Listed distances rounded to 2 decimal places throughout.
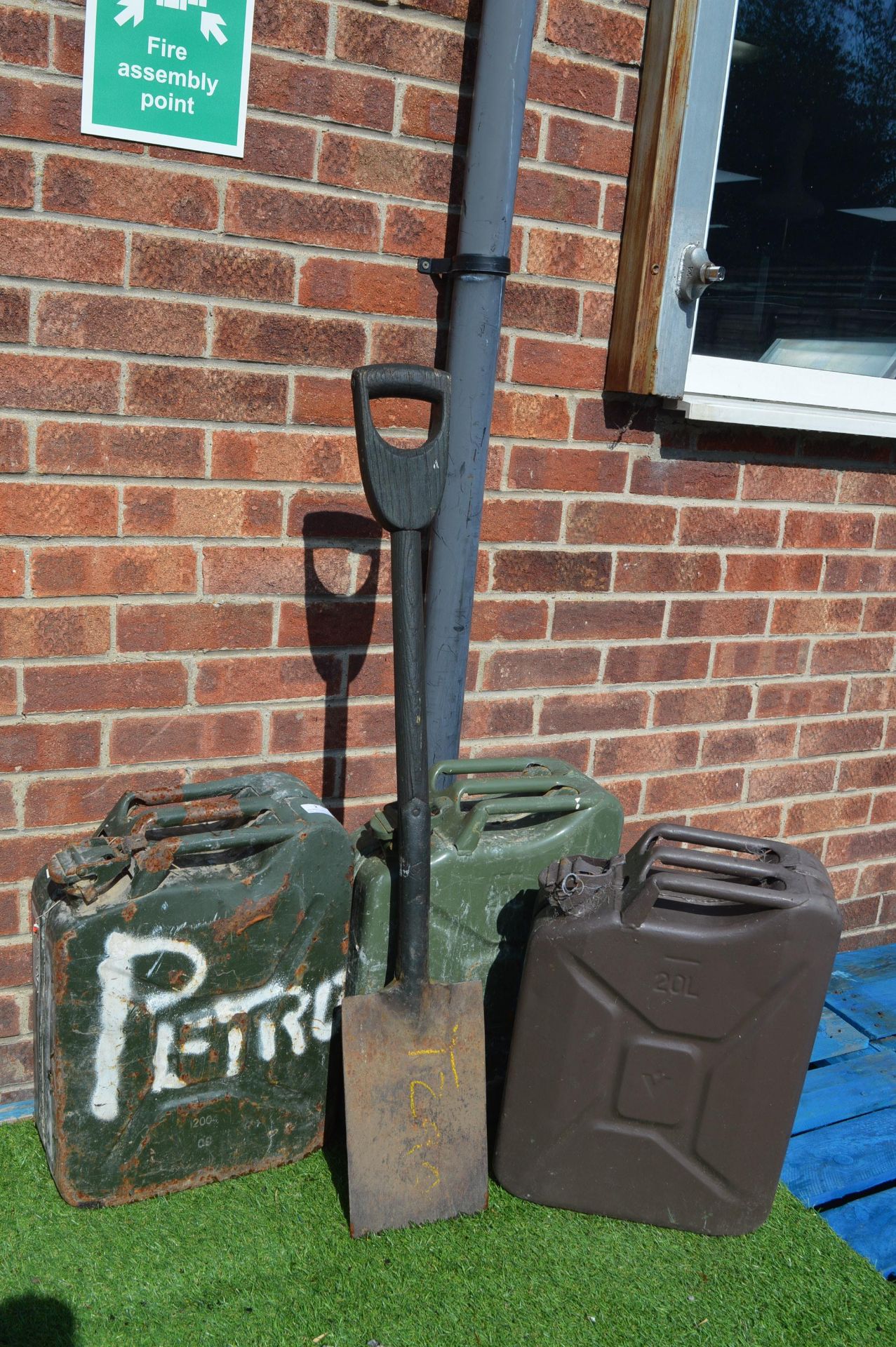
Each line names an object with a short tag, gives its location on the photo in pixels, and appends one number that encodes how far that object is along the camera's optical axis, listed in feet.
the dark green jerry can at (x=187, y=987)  6.61
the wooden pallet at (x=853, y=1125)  7.66
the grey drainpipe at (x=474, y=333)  7.56
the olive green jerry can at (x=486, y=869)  7.37
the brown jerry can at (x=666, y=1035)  6.93
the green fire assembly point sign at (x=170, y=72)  6.84
